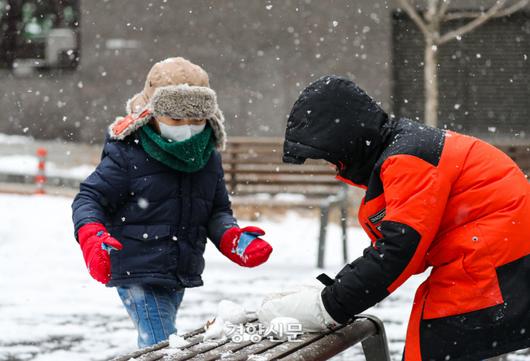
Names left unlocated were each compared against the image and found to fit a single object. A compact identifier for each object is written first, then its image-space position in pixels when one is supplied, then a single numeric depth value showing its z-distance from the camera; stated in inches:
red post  1111.6
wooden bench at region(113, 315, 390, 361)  202.4
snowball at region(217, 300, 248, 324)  239.8
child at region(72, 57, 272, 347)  283.9
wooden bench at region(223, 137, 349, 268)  824.9
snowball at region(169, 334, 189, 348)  215.9
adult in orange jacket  195.3
